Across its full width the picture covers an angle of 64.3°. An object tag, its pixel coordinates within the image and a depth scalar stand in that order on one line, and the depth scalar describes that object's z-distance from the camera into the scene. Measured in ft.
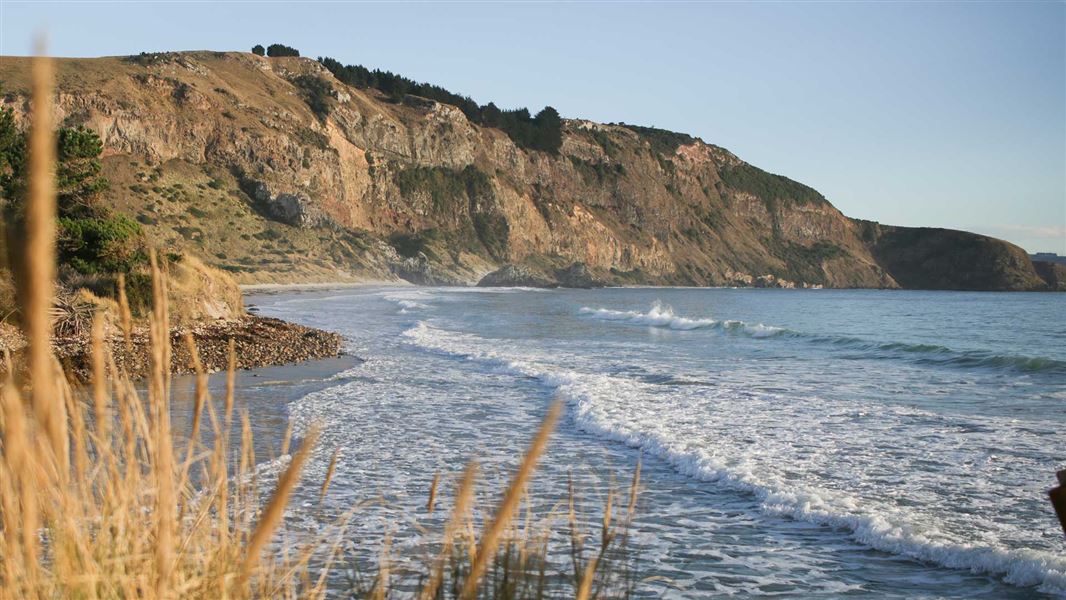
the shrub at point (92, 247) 61.67
